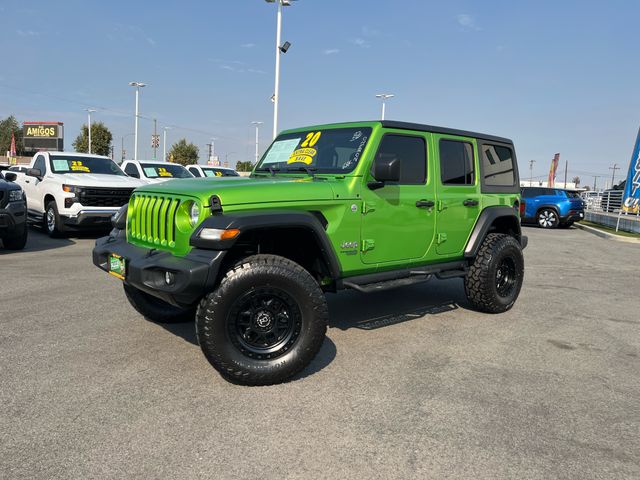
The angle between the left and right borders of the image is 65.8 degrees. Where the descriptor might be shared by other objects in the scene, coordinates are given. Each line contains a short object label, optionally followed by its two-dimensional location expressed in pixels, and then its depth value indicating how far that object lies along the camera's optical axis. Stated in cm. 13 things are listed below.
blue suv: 1836
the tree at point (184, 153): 7175
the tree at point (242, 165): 8776
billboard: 6512
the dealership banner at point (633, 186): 1895
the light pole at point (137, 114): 4245
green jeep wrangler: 329
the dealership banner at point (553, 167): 4694
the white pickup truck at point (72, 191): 991
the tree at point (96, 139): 6297
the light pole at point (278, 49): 2097
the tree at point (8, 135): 8008
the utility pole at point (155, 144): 6425
